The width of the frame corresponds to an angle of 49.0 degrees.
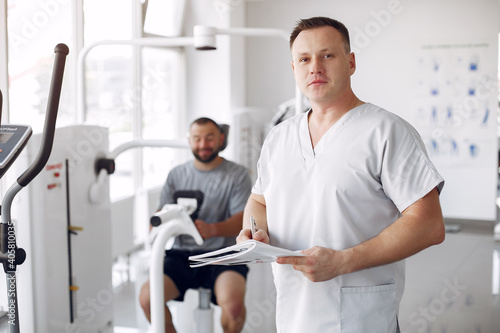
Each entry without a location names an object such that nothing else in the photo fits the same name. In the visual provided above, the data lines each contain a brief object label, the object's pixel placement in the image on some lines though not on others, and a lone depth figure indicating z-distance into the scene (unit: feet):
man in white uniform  4.19
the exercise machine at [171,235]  7.27
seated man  8.50
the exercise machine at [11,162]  4.97
